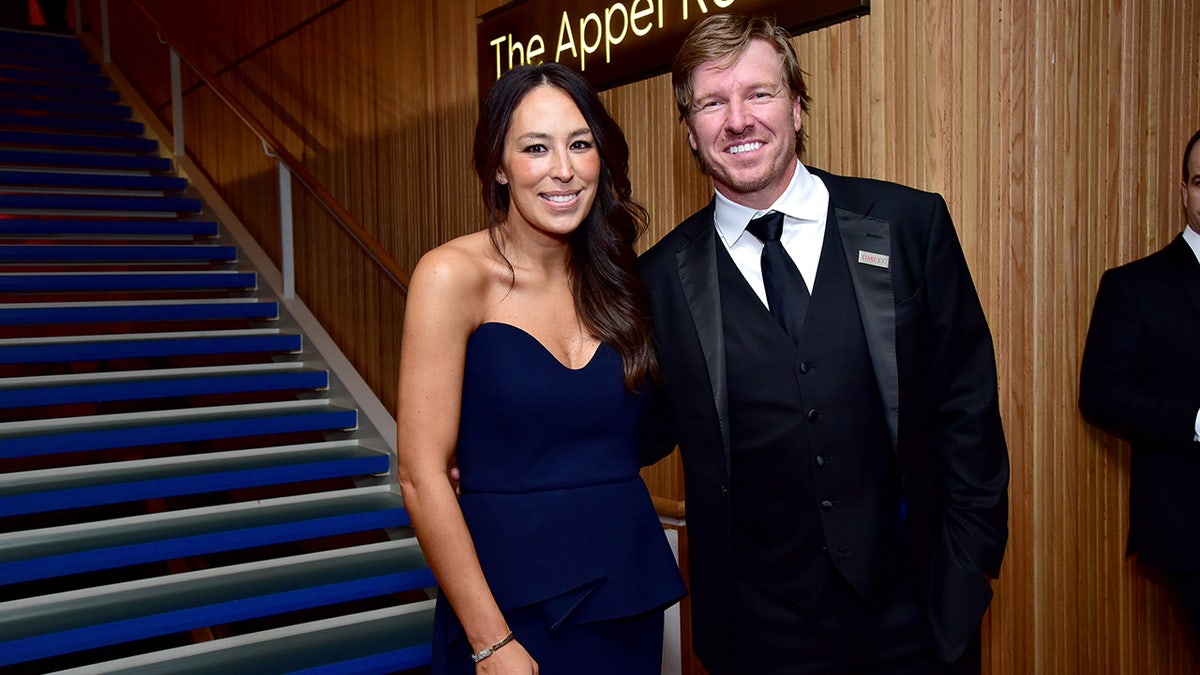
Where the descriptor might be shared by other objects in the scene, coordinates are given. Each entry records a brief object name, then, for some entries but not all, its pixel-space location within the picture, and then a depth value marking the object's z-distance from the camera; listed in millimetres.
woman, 1744
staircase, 3424
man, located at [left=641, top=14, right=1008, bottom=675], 1774
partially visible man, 2623
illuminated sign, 3008
